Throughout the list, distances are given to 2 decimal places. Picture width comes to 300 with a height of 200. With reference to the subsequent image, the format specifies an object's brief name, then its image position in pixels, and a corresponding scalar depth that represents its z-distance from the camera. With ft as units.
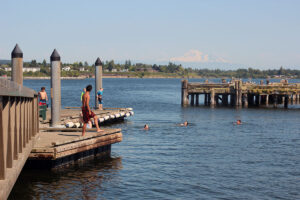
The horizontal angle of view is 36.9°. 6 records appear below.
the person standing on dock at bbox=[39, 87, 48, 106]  81.05
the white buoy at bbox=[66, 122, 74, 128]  82.38
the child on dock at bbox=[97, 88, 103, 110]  115.35
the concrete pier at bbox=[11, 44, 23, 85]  68.57
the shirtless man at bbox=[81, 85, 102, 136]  57.67
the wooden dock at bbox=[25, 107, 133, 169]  52.42
